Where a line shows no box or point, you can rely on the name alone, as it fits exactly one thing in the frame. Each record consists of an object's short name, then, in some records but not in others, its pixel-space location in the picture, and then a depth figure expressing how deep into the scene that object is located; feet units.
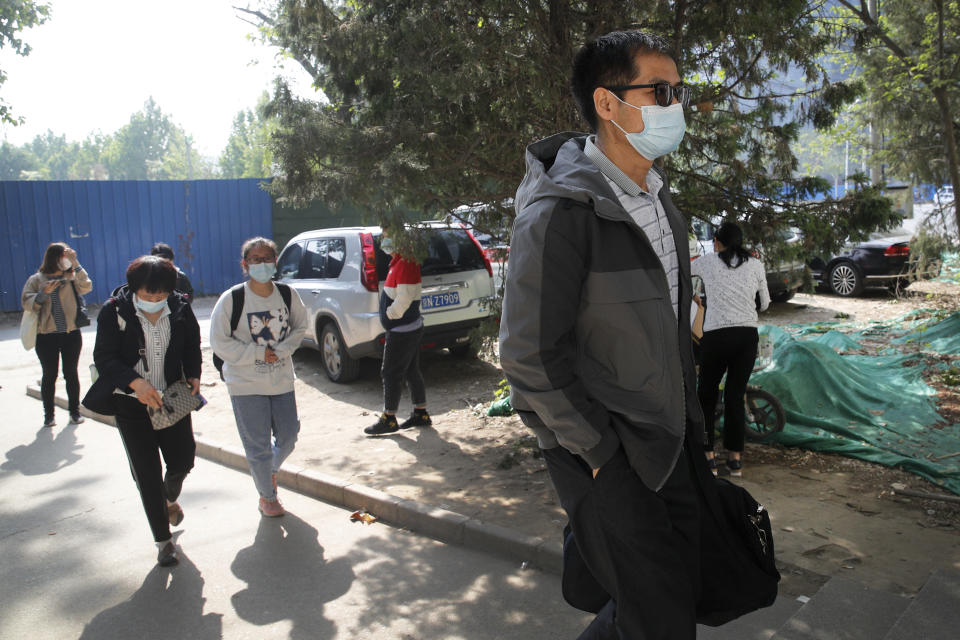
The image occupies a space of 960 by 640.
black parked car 46.44
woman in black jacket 14.30
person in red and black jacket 22.62
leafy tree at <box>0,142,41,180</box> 356.59
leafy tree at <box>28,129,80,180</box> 407.44
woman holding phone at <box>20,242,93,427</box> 24.95
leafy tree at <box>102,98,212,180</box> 338.54
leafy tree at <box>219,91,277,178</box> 224.53
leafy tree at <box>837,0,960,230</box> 28.12
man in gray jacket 6.47
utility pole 32.86
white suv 28.37
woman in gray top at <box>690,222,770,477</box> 17.72
